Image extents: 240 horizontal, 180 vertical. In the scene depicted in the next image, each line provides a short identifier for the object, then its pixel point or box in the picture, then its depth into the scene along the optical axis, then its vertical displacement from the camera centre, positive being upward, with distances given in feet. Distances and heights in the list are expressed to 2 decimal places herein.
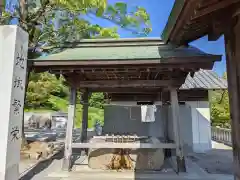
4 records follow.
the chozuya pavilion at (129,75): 14.30 +3.50
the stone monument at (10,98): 9.44 +0.60
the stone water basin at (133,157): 17.23 -4.73
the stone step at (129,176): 15.02 -5.86
